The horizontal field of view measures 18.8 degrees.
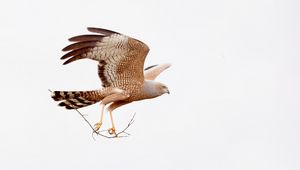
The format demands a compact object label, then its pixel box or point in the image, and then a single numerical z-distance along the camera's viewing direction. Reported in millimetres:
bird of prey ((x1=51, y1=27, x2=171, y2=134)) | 17906
